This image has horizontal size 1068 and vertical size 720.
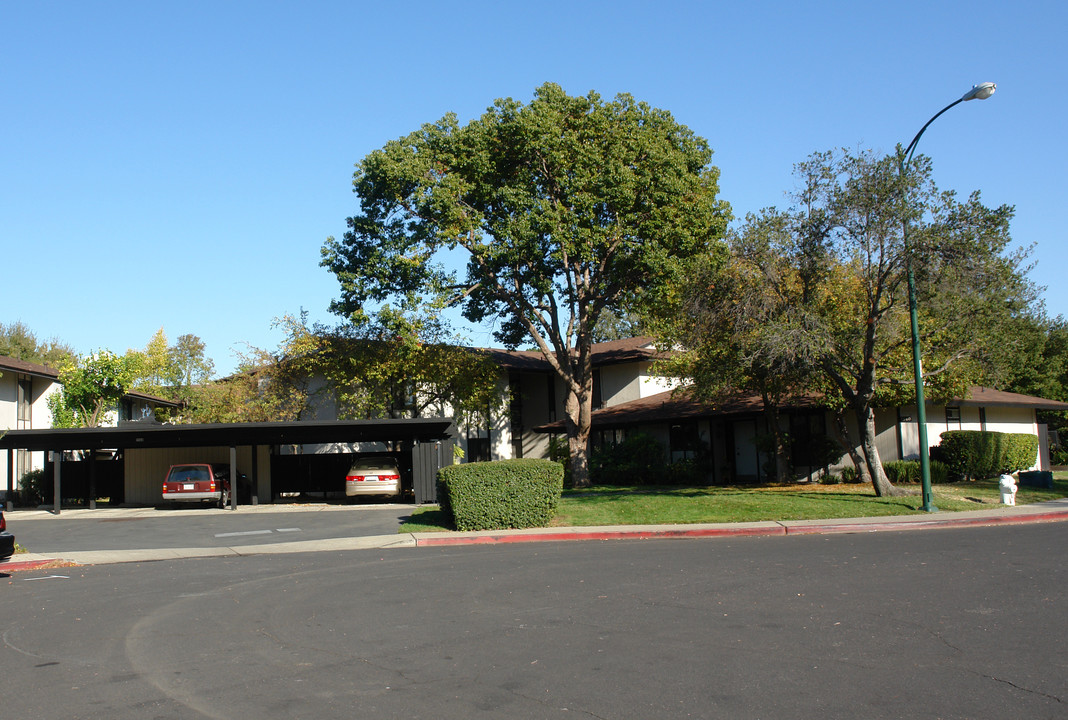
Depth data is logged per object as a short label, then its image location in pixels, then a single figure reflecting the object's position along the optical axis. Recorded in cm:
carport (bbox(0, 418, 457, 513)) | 2734
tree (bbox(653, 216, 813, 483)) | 2189
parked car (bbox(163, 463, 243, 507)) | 2925
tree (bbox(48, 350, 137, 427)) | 3791
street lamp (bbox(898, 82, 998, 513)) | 2031
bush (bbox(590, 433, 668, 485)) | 3569
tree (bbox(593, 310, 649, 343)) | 6141
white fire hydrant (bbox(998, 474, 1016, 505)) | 2238
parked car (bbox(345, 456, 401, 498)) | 2952
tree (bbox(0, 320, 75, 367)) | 6256
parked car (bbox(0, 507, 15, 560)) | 1473
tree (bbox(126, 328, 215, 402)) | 6116
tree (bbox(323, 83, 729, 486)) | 2927
